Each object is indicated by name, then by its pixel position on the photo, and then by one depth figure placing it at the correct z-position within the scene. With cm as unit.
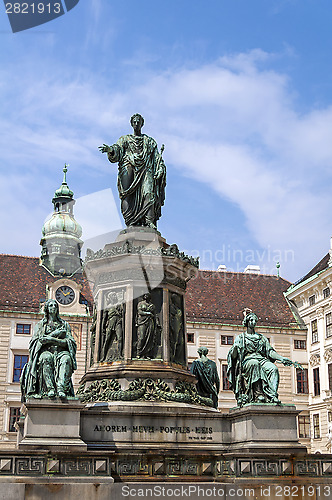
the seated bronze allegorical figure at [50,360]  1249
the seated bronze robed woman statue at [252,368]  1334
